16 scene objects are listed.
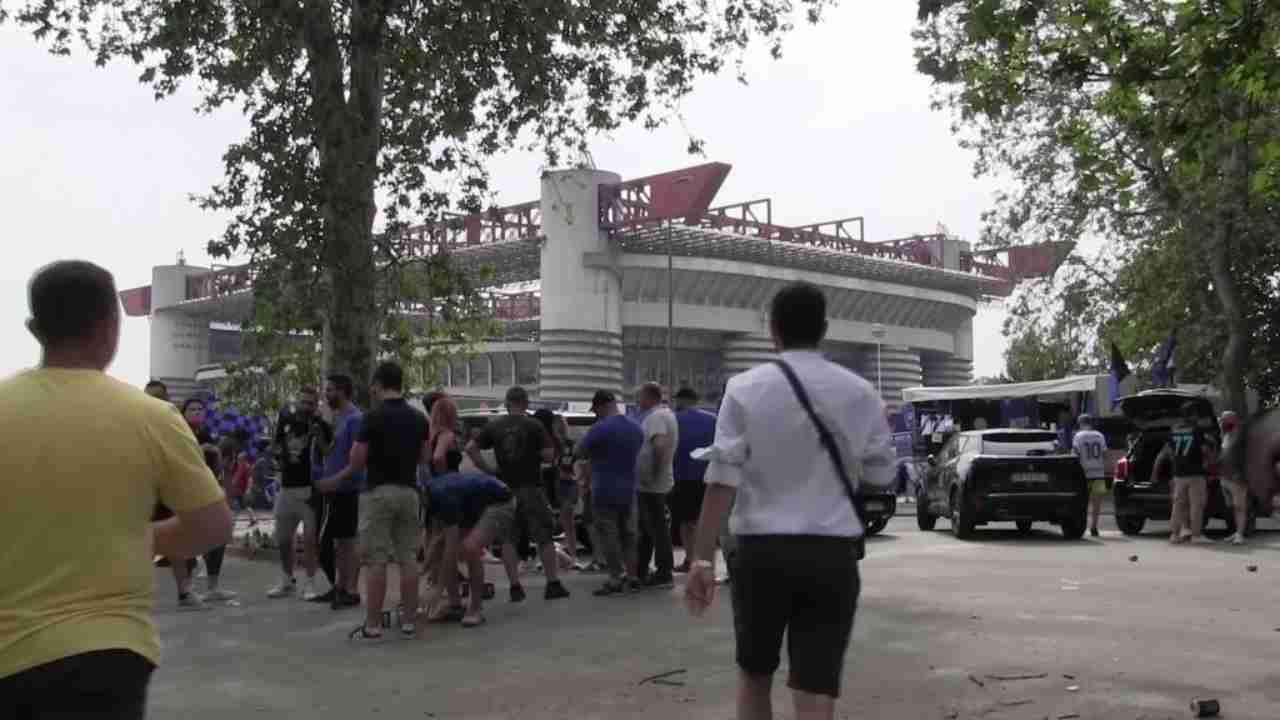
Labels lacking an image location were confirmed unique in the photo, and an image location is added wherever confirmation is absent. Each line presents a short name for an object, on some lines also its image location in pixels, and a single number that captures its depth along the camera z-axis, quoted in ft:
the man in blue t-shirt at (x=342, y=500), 37.04
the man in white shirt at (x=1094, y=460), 61.57
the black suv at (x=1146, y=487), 60.44
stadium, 200.95
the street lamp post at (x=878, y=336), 244.83
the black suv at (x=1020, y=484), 60.23
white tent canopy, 110.52
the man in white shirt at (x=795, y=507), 14.15
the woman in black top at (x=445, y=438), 35.63
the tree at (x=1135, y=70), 31.09
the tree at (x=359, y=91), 53.47
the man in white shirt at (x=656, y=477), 40.50
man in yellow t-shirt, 9.46
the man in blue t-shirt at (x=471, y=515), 33.86
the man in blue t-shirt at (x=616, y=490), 40.04
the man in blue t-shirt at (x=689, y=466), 42.06
